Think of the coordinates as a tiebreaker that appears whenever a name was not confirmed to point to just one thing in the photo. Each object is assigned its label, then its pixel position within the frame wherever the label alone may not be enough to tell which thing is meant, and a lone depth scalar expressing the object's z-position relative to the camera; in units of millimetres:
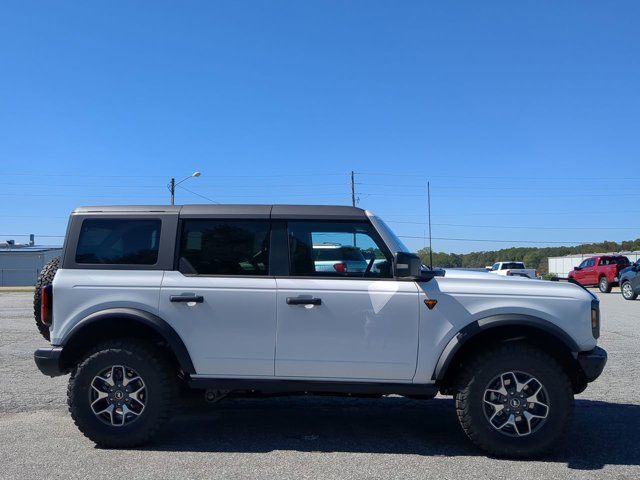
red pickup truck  26625
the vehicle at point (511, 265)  36262
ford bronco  4539
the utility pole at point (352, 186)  50091
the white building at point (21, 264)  48344
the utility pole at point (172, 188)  40919
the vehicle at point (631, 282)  20406
